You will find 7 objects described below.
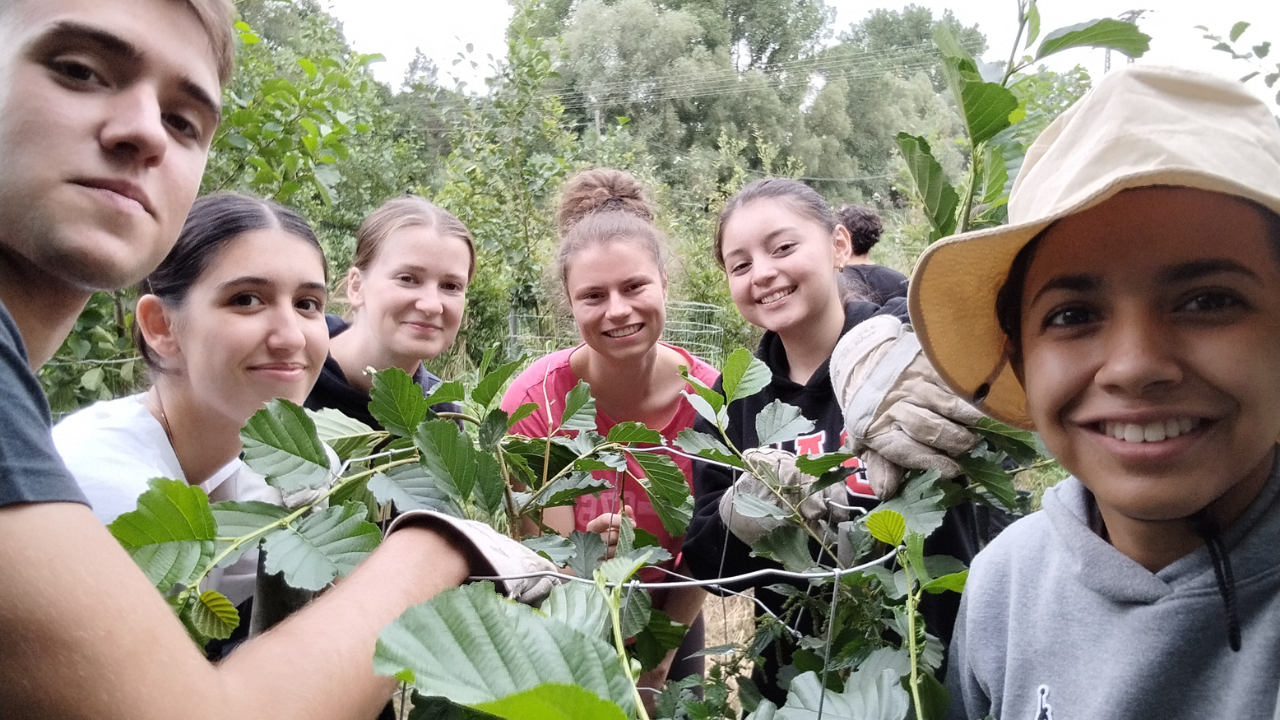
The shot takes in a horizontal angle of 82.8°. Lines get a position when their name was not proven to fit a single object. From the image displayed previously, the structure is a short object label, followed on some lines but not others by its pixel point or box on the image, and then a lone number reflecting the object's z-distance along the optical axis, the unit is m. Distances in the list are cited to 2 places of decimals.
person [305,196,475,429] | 2.04
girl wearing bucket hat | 0.58
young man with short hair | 0.47
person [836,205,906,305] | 2.31
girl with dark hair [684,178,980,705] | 0.82
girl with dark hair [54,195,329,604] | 1.33
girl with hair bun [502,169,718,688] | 1.82
